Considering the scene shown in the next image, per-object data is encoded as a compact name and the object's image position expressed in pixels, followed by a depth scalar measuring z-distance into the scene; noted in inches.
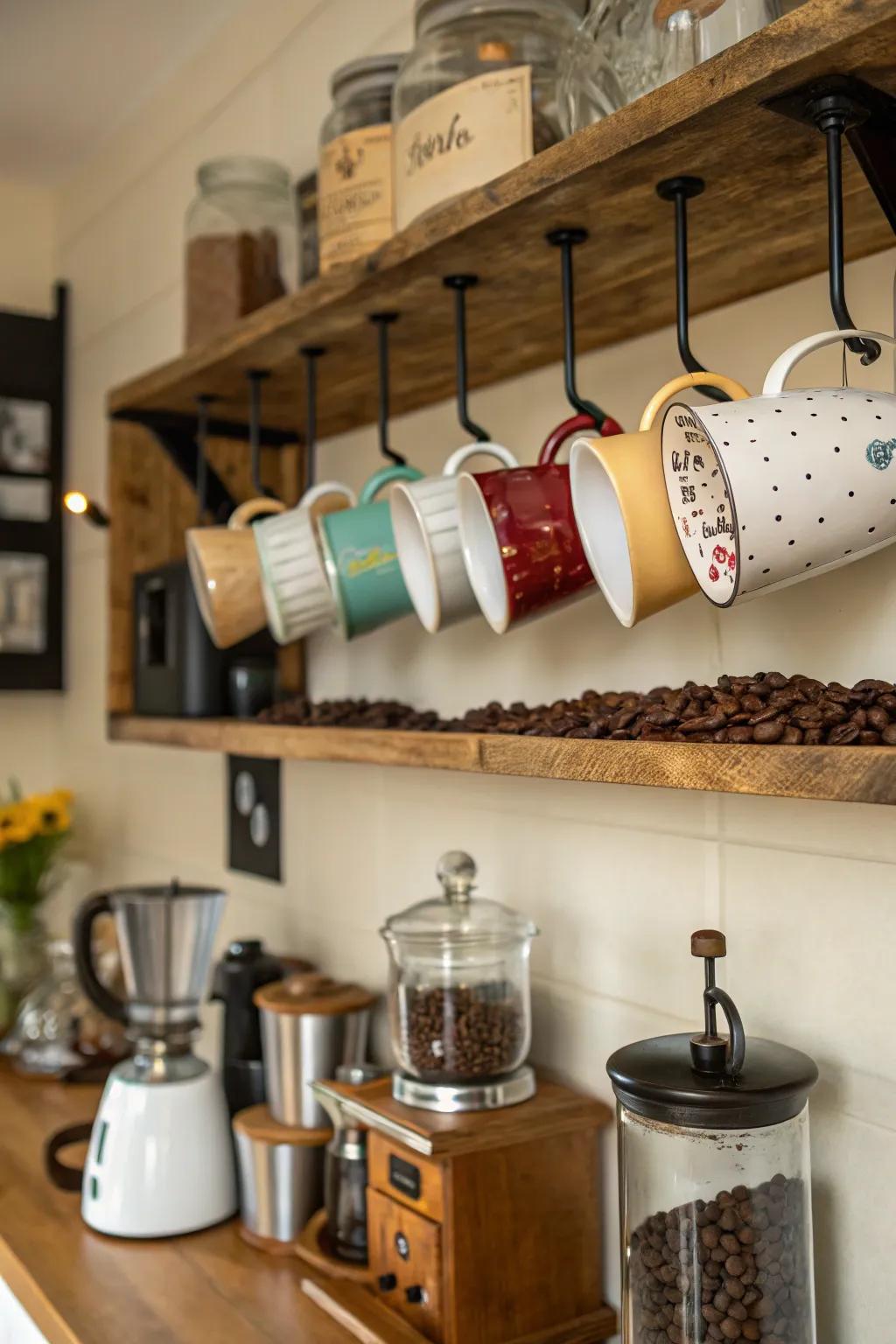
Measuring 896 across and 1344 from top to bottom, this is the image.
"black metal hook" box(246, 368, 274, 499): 53.8
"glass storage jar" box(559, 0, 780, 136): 32.4
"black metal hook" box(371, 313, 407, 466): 46.0
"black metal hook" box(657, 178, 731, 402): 32.4
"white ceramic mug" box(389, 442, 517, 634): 41.7
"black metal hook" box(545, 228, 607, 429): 36.4
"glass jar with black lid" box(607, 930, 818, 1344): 34.4
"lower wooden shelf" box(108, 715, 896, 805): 26.2
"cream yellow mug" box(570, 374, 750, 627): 32.3
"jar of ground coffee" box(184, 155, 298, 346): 59.1
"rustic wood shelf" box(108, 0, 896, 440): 27.5
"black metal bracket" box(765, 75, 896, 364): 27.5
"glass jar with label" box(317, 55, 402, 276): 46.1
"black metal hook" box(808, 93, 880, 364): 27.6
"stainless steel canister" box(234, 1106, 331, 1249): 54.0
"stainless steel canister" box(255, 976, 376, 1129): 56.0
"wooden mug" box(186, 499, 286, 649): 52.7
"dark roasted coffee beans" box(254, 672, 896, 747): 28.4
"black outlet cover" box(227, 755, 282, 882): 70.3
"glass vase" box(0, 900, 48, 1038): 89.3
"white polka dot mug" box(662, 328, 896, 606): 28.6
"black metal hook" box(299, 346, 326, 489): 50.4
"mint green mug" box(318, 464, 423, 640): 46.6
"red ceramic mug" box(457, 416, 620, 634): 38.2
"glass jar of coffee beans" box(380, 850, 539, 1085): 46.1
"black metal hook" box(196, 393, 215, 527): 60.3
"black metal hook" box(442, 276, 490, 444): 41.1
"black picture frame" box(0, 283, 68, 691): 98.7
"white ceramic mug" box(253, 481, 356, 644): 49.3
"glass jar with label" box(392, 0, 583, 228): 39.1
